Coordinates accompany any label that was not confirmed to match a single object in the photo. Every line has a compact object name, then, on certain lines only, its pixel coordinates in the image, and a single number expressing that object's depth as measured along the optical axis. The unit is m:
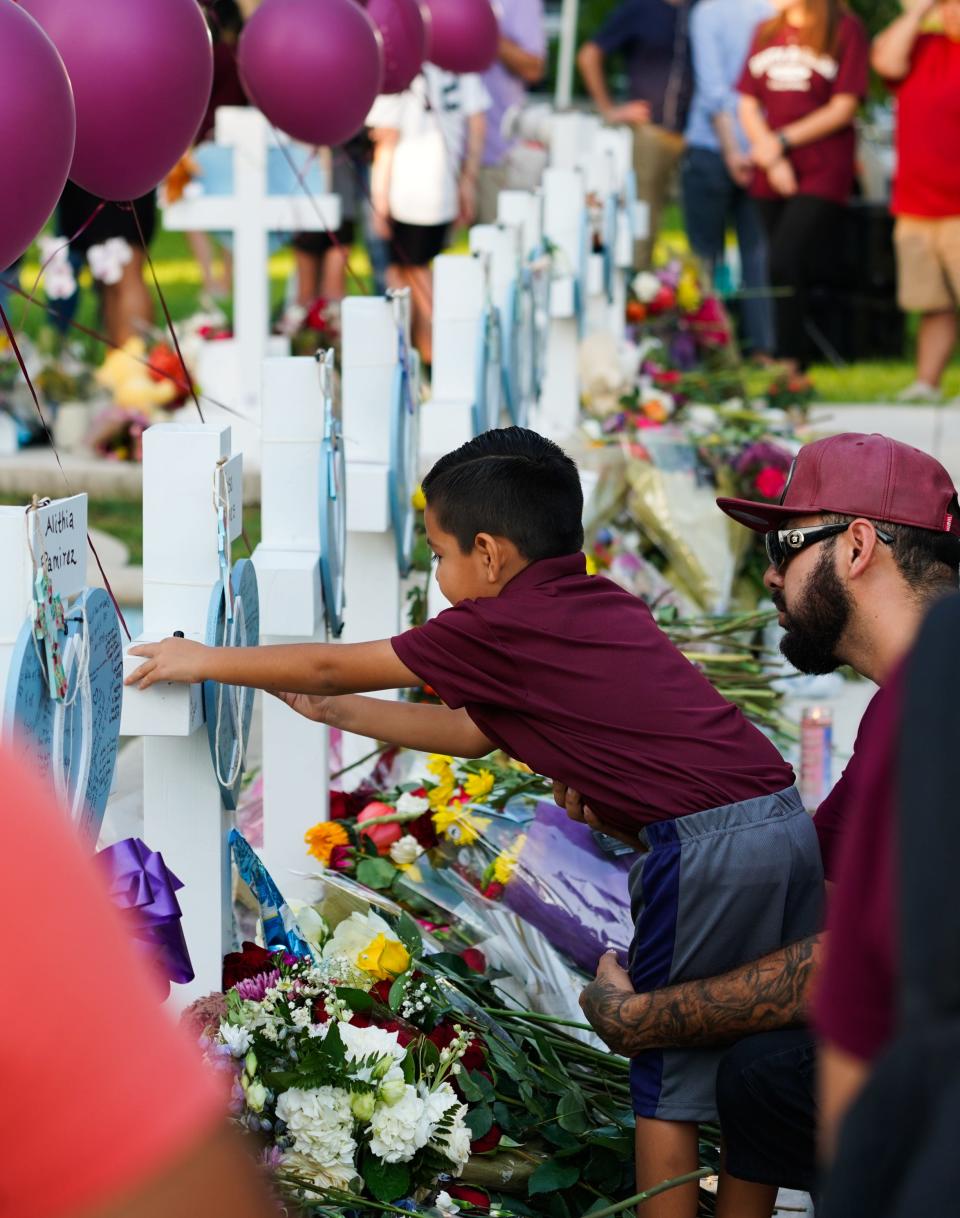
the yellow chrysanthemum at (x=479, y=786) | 6.25
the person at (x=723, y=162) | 17.52
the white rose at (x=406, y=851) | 6.00
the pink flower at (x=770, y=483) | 11.00
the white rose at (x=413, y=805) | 6.15
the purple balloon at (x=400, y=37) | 9.35
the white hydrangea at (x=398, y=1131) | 4.18
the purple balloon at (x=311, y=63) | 7.91
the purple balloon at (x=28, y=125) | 4.16
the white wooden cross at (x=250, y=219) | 13.01
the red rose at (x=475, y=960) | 5.62
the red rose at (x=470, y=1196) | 4.60
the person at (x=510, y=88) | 16.20
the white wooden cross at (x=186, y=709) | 4.60
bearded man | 4.53
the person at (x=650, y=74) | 18.28
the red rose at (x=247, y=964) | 4.79
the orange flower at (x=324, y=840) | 5.93
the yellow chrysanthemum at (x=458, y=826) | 6.11
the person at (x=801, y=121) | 16.62
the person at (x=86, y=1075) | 1.64
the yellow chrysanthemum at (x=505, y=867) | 5.96
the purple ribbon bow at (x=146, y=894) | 4.03
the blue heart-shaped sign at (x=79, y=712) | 3.60
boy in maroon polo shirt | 4.77
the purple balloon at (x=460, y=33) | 11.55
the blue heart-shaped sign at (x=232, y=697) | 4.71
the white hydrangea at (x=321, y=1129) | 4.14
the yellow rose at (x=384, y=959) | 4.87
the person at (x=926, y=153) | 16.33
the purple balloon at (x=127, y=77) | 5.56
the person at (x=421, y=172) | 14.81
